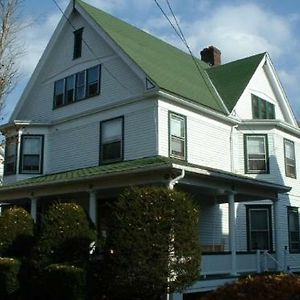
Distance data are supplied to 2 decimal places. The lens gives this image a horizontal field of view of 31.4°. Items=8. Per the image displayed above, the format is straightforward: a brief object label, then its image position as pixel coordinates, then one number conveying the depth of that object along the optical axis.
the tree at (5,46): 16.33
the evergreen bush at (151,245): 12.41
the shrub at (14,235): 15.98
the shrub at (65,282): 13.02
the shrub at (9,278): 14.36
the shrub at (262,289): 7.37
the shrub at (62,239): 14.16
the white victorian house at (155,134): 19.44
